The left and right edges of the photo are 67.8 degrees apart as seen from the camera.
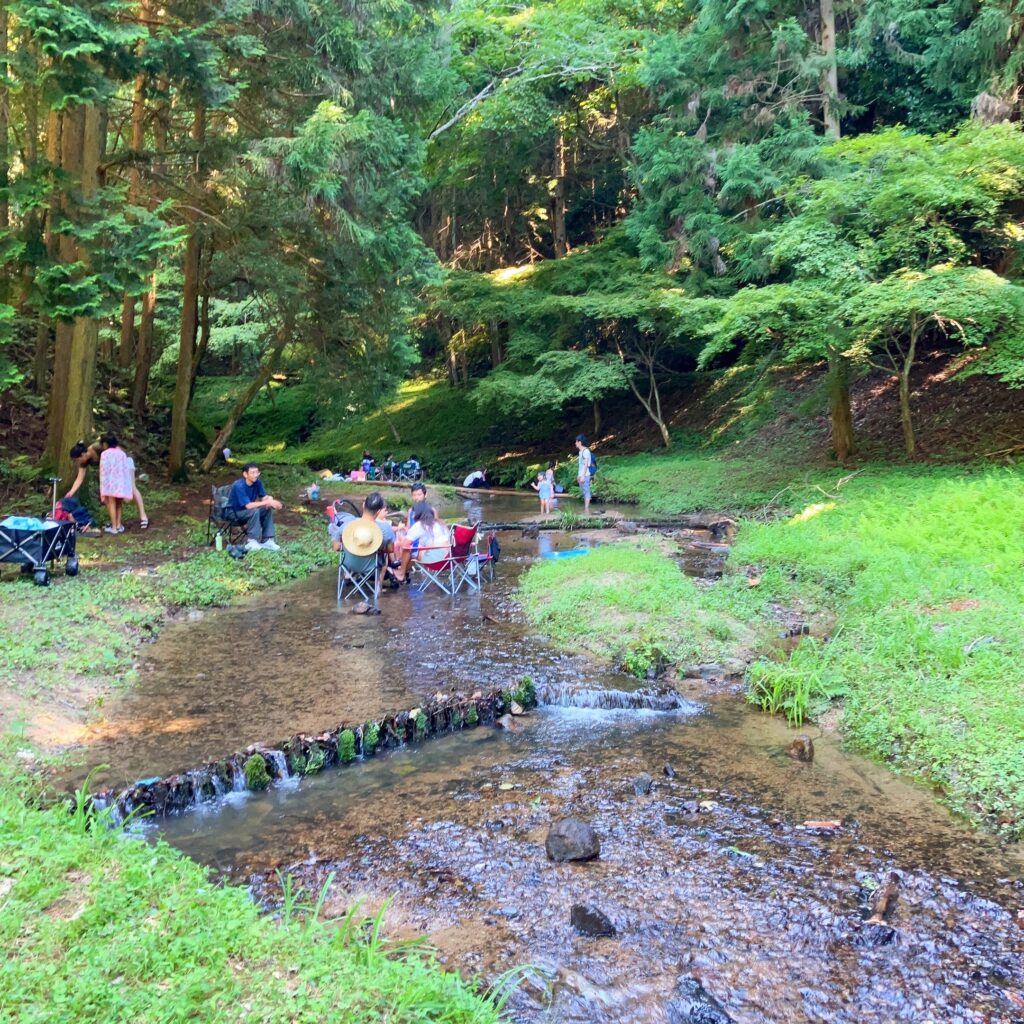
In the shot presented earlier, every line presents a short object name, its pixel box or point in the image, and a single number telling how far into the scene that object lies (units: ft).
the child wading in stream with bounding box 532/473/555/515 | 53.67
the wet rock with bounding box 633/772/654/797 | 15.48
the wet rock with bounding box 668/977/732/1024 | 9.58
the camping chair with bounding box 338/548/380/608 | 29.84
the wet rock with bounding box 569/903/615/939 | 11.20
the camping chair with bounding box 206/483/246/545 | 36.32
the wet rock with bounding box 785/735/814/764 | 17.02
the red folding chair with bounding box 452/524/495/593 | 32.37
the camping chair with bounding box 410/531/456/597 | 32.14
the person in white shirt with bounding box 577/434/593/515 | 55.11
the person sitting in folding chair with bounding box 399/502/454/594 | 32.45
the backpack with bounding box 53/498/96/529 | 32.68
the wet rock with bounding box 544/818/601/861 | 13.01
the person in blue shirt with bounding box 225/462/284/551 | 35.86
